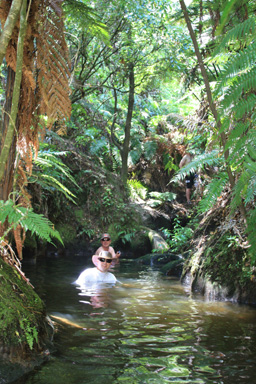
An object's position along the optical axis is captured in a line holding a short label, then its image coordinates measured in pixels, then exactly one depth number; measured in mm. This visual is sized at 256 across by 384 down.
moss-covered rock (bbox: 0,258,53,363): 2398
